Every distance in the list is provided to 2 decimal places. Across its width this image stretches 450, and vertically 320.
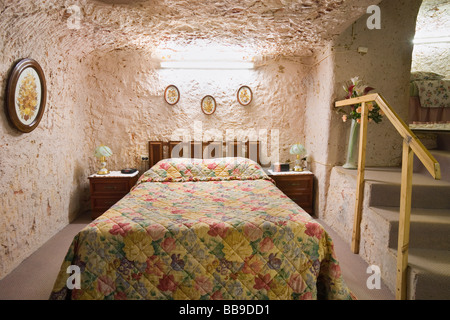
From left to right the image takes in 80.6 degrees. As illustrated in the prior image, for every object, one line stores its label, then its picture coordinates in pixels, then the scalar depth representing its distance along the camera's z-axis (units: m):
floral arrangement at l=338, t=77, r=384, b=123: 3.00
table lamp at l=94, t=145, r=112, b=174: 3.67
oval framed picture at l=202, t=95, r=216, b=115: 4.08
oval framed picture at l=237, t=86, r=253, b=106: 4.12
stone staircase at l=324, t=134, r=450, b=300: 1.81
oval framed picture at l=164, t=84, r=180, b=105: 4.02
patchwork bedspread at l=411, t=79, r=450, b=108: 3.80
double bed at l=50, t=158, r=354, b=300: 1.78
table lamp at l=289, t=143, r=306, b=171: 3.86
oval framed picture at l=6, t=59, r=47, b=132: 2.35
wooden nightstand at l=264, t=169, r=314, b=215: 3.78
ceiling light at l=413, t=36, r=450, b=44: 4.57
